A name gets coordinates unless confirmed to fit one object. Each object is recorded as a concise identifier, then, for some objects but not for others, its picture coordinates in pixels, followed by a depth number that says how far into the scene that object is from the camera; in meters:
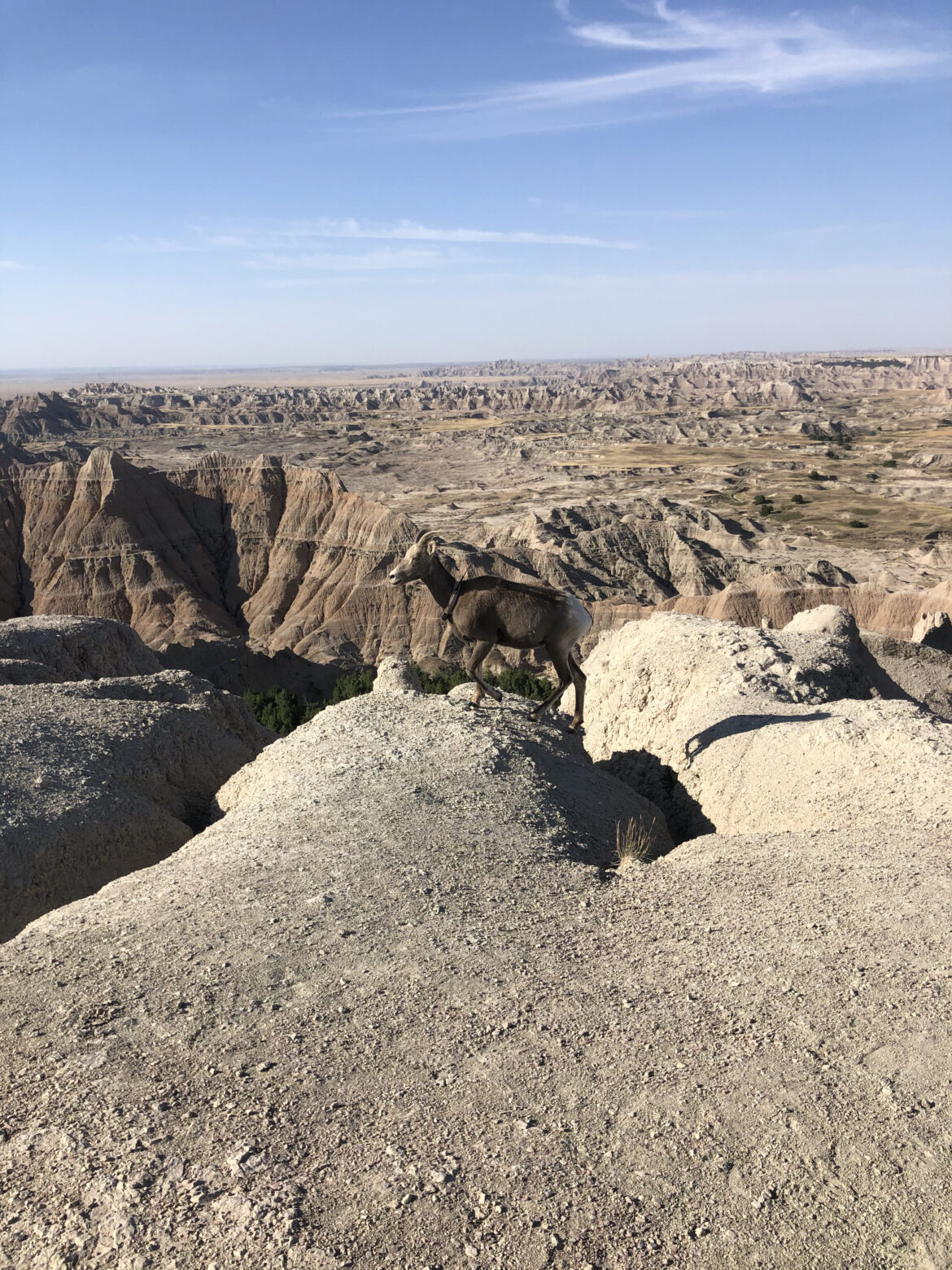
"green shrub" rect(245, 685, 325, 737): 35.66
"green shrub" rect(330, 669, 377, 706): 41.16
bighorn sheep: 13.36
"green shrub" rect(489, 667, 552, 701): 37.53
